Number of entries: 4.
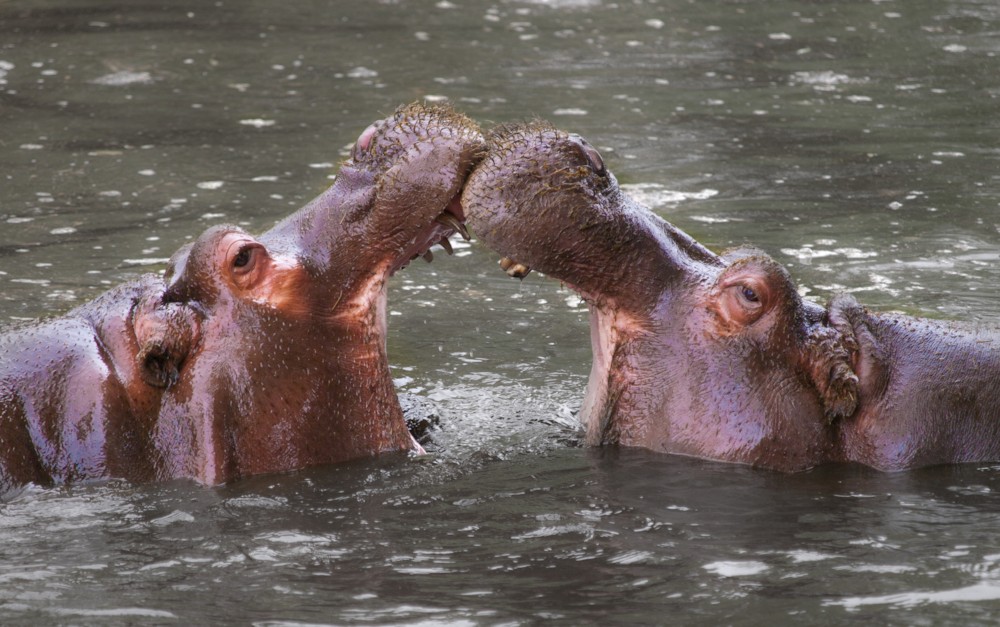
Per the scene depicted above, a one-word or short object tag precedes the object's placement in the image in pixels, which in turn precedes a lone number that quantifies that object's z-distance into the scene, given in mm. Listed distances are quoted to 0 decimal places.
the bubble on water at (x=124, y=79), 29261
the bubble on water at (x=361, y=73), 29922
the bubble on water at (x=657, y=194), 21937
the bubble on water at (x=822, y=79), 29875
